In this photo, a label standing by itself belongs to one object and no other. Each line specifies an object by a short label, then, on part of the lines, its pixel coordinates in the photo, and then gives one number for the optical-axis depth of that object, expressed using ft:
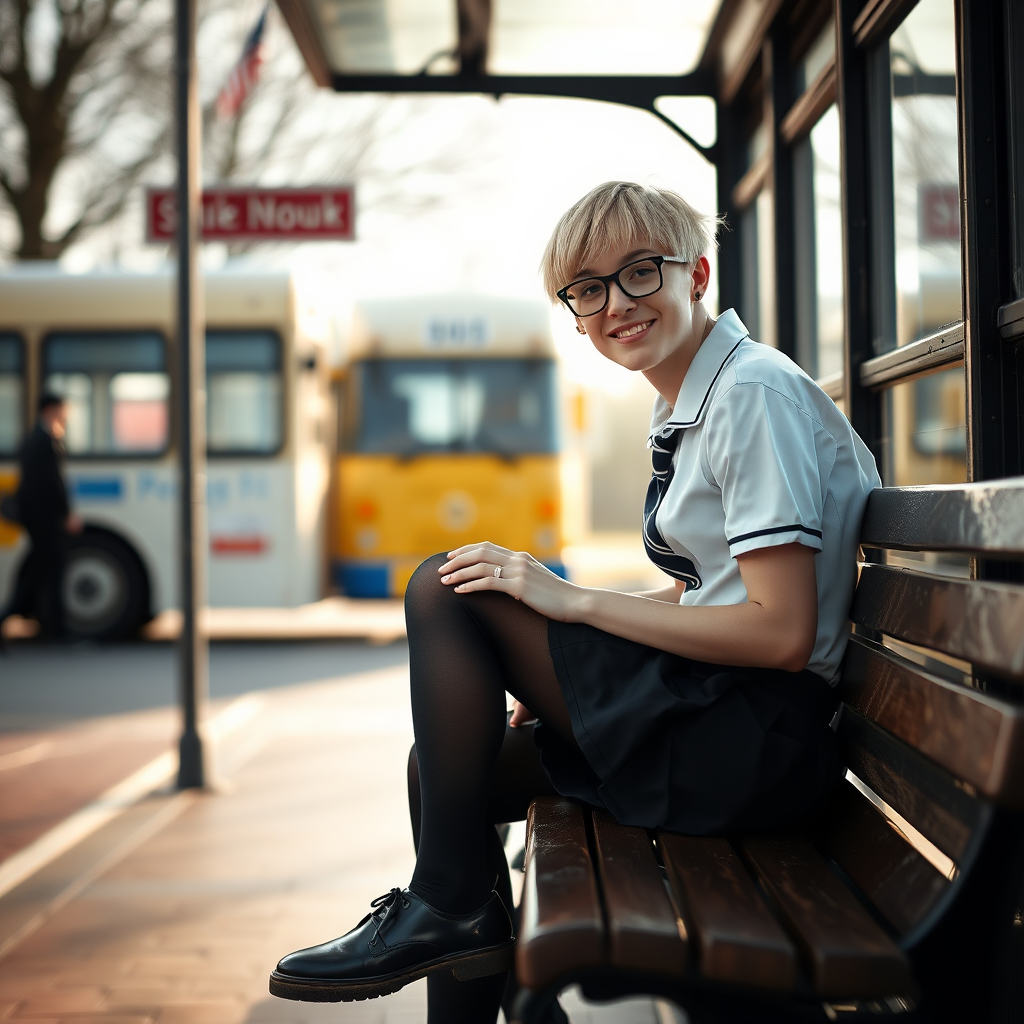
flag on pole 22.06
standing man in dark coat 31.04
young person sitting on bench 6.04
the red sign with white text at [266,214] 17.78
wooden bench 4.40
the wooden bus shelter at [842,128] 6.94
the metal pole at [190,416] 16.29
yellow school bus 35.37
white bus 33.88
